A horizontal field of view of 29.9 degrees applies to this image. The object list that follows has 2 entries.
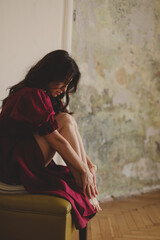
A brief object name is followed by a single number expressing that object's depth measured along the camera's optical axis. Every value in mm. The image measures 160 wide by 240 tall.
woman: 1521
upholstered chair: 1361
